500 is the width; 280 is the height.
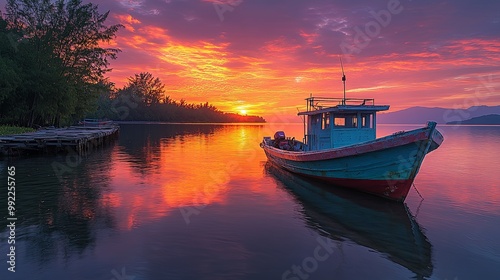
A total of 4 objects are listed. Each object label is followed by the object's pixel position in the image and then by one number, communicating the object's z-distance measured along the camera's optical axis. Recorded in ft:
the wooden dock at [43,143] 88.40
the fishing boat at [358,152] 44.42
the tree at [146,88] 506.89
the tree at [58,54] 137.69
